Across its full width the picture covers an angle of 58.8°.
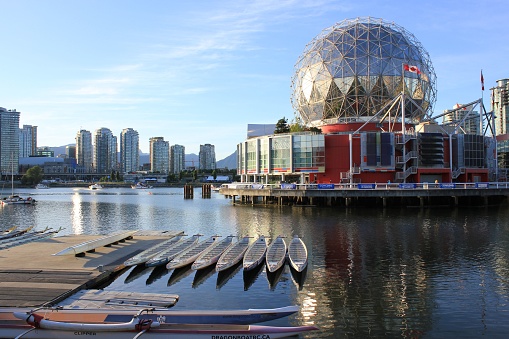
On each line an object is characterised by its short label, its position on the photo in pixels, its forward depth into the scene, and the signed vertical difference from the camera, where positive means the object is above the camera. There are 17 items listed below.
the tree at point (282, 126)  87.22 +9.61
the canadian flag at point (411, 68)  77.08 +18.21
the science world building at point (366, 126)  69.38 +8.06
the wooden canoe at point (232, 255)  23.13 -4.42
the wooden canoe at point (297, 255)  23.04 -4.47
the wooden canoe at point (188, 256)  23.39 -4.38
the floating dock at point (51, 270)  16.77 -4.26
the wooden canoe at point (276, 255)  22.95 -4.43
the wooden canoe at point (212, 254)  23.17 -4.38
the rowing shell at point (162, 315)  14.28 -4.46
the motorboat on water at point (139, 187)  189.70 -4.32
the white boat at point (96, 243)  23.92 -3.86
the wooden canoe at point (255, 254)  23.20 -4.40
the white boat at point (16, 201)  81.19 -4.12
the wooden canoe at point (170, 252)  23.65 -4.32
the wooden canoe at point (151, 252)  23.47 -4.30
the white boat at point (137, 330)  13.56 -4.68
